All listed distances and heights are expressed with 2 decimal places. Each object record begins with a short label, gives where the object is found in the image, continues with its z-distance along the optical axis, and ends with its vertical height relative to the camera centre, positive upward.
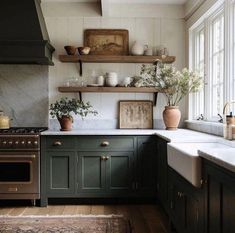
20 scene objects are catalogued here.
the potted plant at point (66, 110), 4.27 +0.06
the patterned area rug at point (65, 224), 3.19 -1.06
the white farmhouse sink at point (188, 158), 2.18 -0.30
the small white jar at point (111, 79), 4.45 +0.46
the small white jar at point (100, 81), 4.48 +0.43
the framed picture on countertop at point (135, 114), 4.62 +0.01
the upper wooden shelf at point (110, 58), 4.42 +0.72
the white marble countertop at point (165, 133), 3.13 -0.20
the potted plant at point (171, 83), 3.95 +0.37
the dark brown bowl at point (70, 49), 4.41 +0.83
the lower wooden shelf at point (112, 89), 4.40 +0.32
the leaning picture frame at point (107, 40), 4.59 +0.99
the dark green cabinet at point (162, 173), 3.41 -0.61
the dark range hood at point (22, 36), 3.98 +0.92
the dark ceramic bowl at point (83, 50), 4.40 +0.82
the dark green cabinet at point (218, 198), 1.67 -0.44
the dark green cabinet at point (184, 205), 2.23 -0.67
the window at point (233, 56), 3.18 +0.54
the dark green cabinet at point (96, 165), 4.00 -0.59
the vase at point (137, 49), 4.46 +0.84
